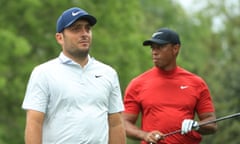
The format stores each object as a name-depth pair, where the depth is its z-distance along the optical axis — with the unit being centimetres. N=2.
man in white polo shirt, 1461
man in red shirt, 1933
